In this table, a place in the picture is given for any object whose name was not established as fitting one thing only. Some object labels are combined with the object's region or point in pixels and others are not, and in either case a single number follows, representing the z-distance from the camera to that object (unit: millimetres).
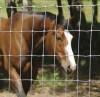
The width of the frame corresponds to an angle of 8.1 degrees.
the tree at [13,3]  14296
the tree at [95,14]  19511
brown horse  8537
